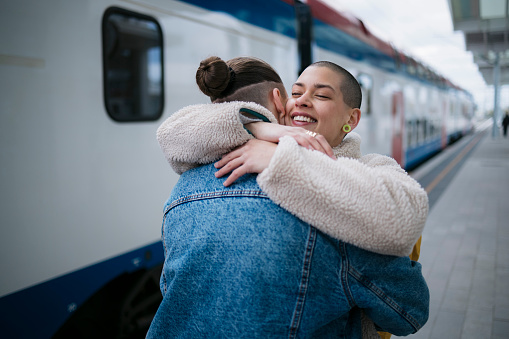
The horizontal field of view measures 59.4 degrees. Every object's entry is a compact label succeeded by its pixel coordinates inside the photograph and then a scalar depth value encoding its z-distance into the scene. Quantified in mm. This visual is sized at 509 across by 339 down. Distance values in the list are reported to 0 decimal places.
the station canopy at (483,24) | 13656
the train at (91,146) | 2146
